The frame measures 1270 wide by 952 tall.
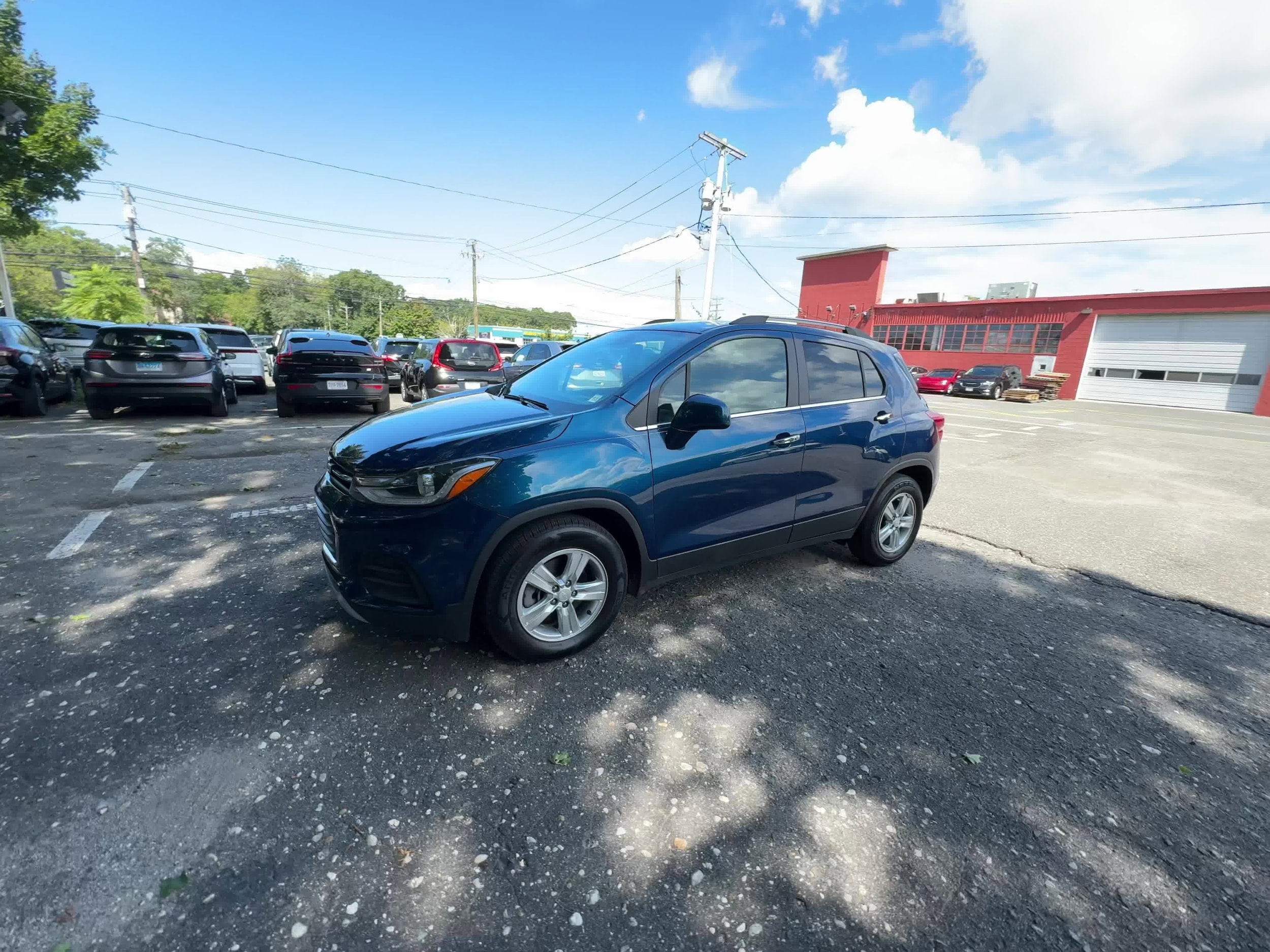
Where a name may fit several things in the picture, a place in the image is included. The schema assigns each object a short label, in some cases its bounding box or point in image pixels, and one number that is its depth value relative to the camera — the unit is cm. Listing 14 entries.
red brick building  2295
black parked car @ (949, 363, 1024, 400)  2386
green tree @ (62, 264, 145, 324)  2966
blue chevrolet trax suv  255
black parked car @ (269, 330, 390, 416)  972
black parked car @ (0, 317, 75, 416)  834
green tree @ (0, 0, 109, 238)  1128
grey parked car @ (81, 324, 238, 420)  841
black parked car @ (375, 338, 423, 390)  1782
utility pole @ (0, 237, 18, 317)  1574
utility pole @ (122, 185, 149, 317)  3073
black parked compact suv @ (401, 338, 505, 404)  1151
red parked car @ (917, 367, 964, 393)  2525
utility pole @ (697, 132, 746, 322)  2372
